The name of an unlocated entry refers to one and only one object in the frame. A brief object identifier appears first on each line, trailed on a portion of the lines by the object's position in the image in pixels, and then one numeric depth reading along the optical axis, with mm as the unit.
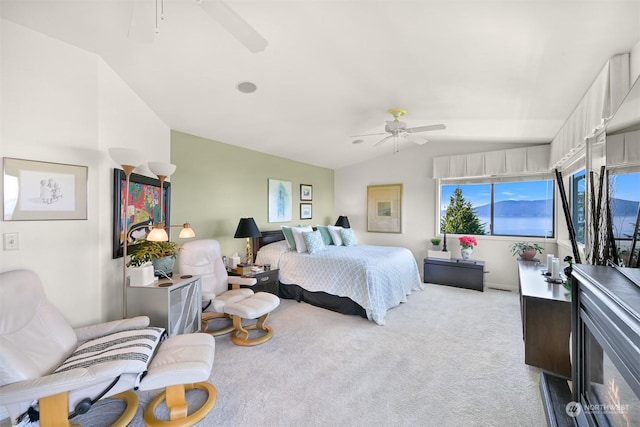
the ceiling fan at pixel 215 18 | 1212
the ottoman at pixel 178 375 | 1677
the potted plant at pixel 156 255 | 2438
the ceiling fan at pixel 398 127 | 3252
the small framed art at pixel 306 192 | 5719
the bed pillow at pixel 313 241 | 4211
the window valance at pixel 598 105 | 1807
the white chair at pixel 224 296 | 2833
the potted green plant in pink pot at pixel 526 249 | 3918
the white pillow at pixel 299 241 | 4313
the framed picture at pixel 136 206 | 2408
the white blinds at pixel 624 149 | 1315
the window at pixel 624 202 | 1311
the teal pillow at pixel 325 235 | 5051
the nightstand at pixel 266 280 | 3783
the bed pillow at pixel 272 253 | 4297
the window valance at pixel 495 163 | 4402
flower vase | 4906
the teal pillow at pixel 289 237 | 4473
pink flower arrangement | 4855
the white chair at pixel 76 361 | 1422
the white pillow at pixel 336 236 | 4926
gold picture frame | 5848
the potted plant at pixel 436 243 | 5215
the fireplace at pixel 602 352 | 1025
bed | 3439
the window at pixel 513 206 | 4668
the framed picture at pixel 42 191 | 1789
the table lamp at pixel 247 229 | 3924
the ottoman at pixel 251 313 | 2771
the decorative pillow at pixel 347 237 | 4930
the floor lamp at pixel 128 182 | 2186
